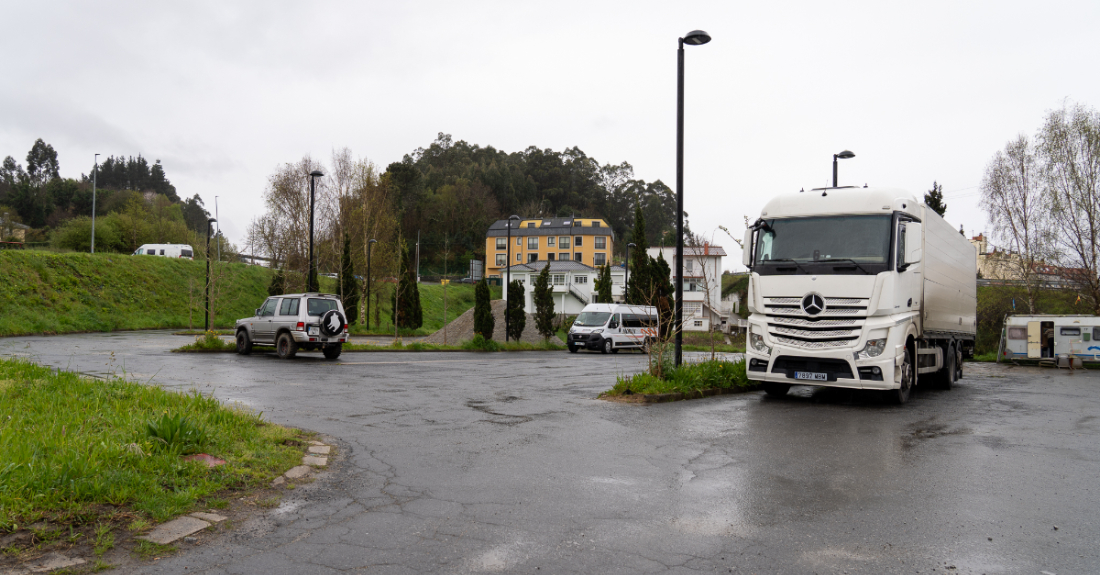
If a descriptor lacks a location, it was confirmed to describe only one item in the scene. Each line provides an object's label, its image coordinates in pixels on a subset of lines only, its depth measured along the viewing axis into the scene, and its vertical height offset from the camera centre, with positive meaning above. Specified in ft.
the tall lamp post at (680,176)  41.47 +7.70
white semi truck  35.35 +0.57
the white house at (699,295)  235.17 +1.35
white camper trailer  85.87 -4.62
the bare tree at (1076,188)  116.47 +20.52
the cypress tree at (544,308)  124.88 -2.00
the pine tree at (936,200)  148.15 +22.51
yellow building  310.04 +25.72
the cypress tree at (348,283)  138.51 +2.57
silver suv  62.44 -2.79
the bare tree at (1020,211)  123.65 +17.13
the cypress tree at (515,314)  120.67 -3.08
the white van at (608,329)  99.60 -4.63
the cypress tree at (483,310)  120.06 -2.38
